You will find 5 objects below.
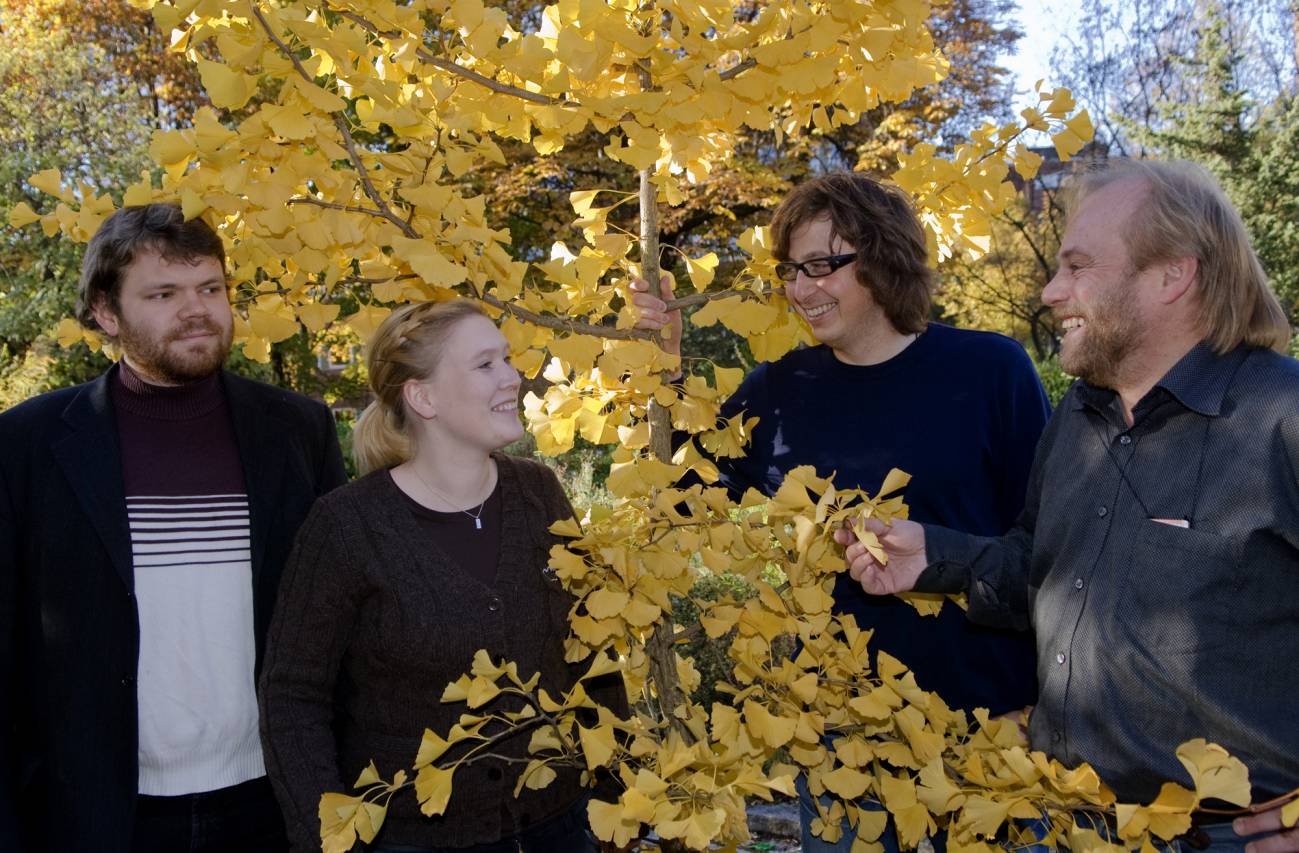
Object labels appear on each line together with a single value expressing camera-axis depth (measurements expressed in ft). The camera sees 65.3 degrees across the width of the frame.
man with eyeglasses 6.54
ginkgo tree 4.62
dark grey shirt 4.63
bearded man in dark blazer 5.85
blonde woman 5.39
